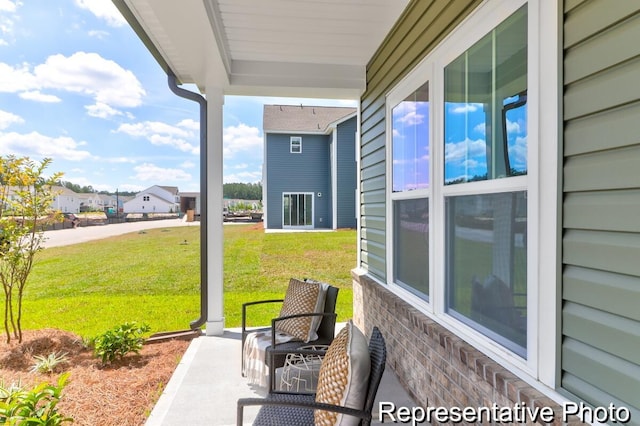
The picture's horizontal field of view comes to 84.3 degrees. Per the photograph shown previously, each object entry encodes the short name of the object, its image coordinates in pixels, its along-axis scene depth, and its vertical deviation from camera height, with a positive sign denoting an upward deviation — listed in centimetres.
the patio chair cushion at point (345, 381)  150 -76
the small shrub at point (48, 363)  316 -140
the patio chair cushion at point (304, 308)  296 -86
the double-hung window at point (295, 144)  1424 +261
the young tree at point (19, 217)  361 -8
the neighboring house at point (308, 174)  1334 +138
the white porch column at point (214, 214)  412 -6
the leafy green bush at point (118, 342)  333 -129
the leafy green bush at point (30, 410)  197 -116
